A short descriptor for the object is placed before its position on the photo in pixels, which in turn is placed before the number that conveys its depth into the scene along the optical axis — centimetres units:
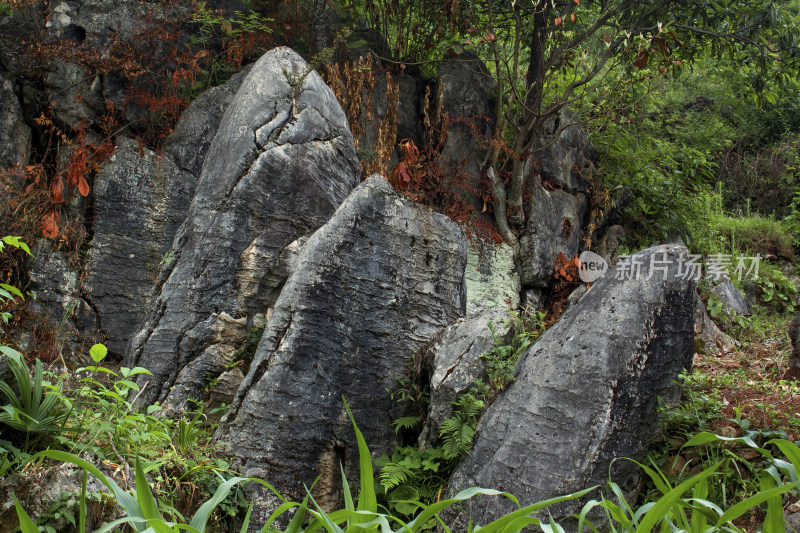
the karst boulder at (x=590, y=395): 404
